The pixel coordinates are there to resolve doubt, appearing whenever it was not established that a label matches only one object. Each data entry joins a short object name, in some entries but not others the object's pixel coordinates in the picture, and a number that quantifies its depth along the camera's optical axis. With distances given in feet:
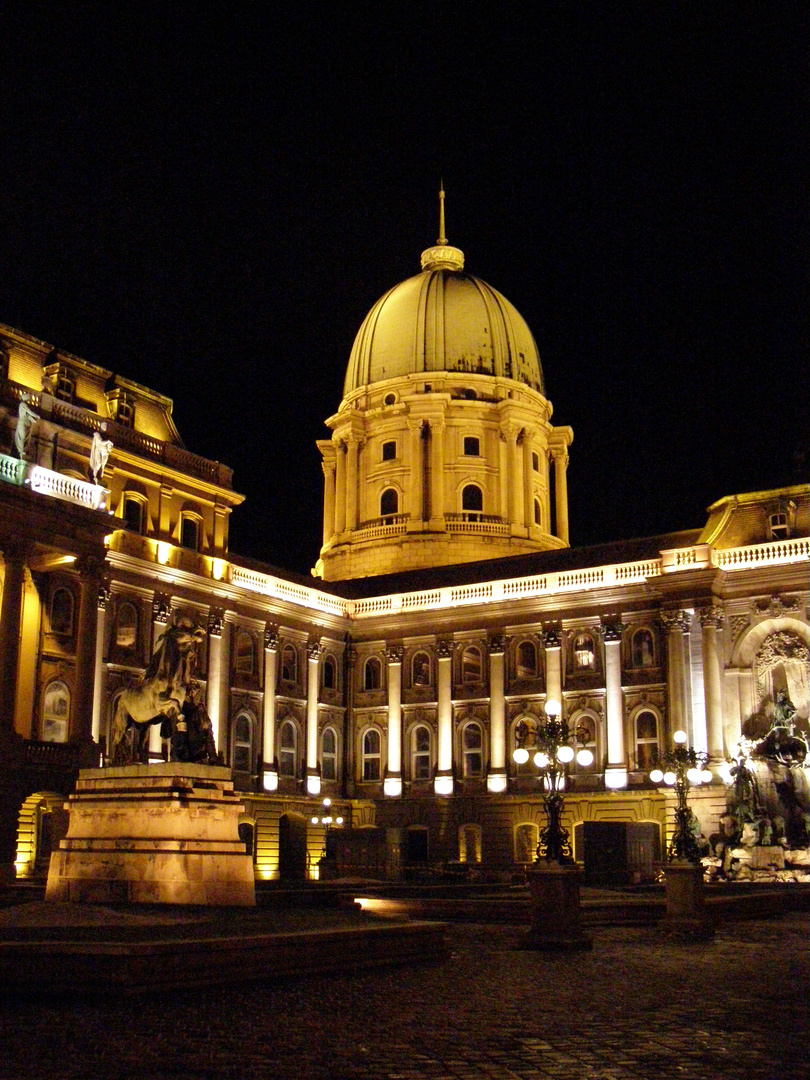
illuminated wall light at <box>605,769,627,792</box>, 206.08
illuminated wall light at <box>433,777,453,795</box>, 222.48
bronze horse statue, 92.89
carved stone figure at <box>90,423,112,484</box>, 177.68
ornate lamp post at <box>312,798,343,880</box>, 219.86
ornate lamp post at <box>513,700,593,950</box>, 82.48
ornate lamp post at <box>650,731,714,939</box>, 94.73
